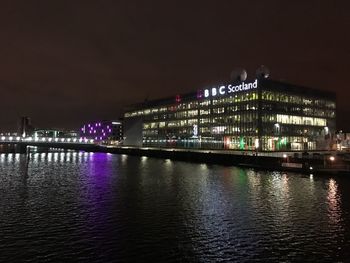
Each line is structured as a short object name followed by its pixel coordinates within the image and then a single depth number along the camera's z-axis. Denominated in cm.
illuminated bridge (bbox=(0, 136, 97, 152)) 19115
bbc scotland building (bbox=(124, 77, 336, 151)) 15525
